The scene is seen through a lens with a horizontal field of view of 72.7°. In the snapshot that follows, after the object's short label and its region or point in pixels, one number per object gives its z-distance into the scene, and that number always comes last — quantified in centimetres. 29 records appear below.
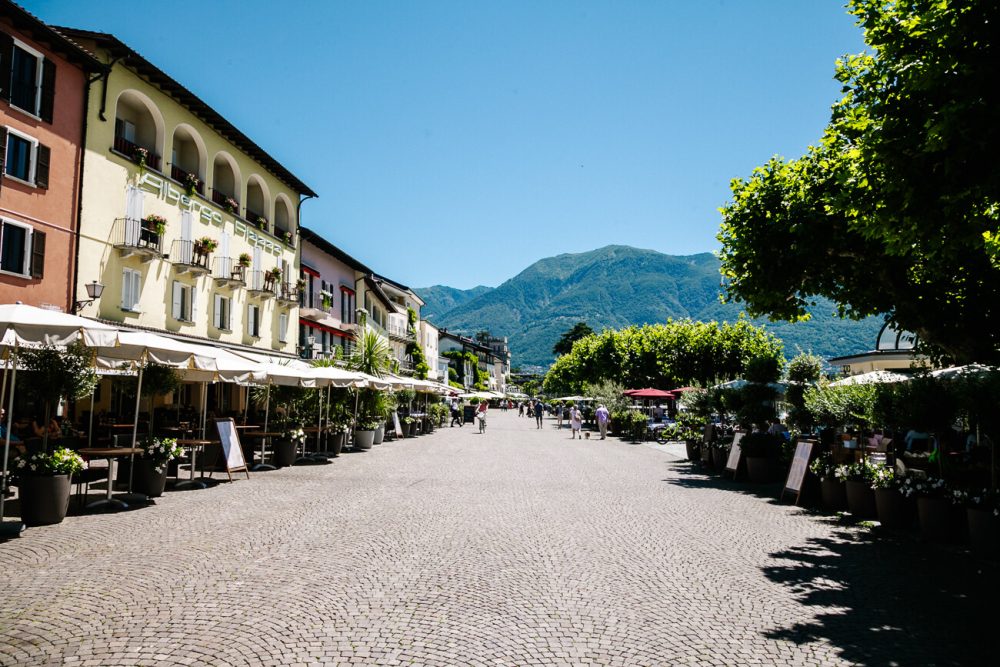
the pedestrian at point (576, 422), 3641
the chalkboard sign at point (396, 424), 3042
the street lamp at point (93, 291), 2009
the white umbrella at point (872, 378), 1817
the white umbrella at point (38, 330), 811
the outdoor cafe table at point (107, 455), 1000
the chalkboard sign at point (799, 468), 1186
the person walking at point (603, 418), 3431
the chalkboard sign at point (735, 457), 1546
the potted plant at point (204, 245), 2638
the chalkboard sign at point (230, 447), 1347
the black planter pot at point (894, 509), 929
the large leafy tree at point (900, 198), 629
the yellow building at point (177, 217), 2141
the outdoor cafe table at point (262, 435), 1629
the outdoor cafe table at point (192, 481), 1241
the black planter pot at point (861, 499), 1002
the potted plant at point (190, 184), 2567
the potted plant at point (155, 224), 2333
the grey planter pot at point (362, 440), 2367
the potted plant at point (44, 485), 858
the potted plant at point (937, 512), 844
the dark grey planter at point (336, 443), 2088
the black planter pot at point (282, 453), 1712
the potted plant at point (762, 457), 1500
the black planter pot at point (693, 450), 2005
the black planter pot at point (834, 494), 1084
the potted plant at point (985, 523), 748
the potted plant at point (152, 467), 1120
